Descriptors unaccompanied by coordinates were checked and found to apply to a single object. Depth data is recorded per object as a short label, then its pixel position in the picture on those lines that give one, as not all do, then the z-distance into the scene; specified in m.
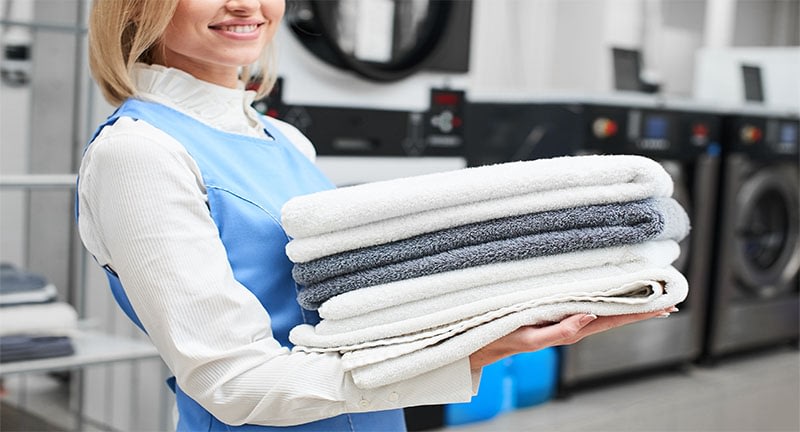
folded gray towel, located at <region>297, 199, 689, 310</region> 0.94
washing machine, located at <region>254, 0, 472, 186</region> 2.38
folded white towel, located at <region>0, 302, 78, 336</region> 2.10
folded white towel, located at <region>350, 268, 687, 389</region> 0.90
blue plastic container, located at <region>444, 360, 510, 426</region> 3.00
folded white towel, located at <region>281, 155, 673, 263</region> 0.92
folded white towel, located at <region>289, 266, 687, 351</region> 0.91
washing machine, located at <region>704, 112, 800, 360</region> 3.88
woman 0.92
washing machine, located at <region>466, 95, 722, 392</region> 3.35
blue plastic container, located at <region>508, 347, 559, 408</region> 3.24
